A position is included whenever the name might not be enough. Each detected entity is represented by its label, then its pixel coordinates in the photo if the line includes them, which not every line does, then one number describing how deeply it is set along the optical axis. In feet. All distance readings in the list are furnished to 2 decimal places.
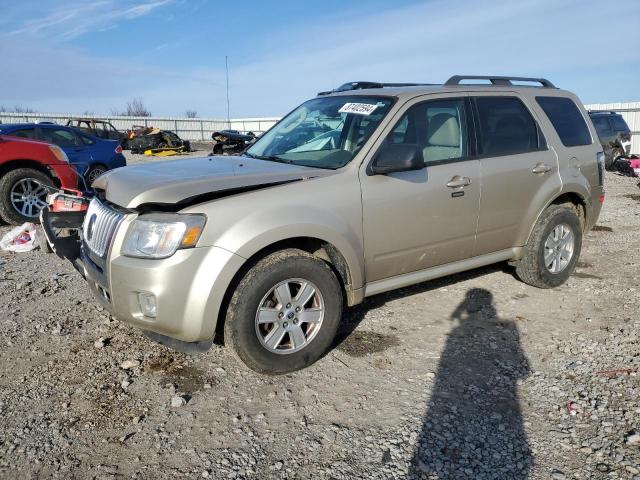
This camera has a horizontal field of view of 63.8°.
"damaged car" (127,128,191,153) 81.92
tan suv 10.02
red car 23.91
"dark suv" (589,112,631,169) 50.21
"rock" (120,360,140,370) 11.51
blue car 32.19
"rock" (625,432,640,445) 8.87
